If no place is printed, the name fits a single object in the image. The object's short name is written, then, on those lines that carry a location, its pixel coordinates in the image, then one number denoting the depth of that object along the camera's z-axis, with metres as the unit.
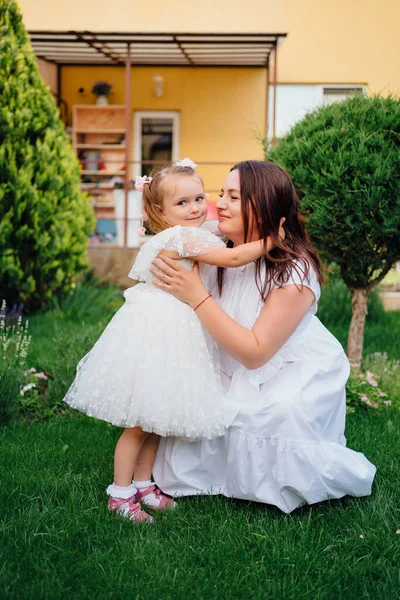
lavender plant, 3.63
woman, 2.63
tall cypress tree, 5.68
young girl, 2.56
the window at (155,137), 11.76
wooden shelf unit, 11.62
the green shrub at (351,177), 3.97
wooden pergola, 9.41
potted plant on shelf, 11.35
